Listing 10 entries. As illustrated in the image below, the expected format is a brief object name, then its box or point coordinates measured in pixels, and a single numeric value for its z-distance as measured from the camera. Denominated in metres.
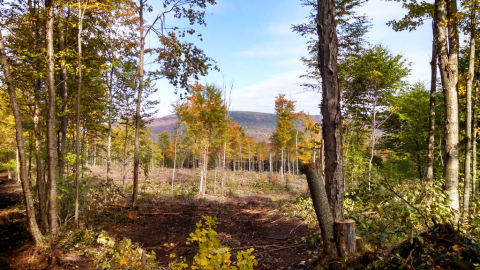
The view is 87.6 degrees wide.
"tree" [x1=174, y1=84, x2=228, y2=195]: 18.98
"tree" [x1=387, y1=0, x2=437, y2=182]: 7.08
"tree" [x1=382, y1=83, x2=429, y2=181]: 13.70
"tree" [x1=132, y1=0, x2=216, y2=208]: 9.24
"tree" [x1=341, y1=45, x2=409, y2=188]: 12.12
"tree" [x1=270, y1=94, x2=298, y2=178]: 28.67
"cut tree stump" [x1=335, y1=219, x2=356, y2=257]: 3.51
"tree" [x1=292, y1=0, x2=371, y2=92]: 10.35
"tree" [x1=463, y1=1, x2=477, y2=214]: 6.48
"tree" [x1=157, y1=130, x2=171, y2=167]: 41.41
